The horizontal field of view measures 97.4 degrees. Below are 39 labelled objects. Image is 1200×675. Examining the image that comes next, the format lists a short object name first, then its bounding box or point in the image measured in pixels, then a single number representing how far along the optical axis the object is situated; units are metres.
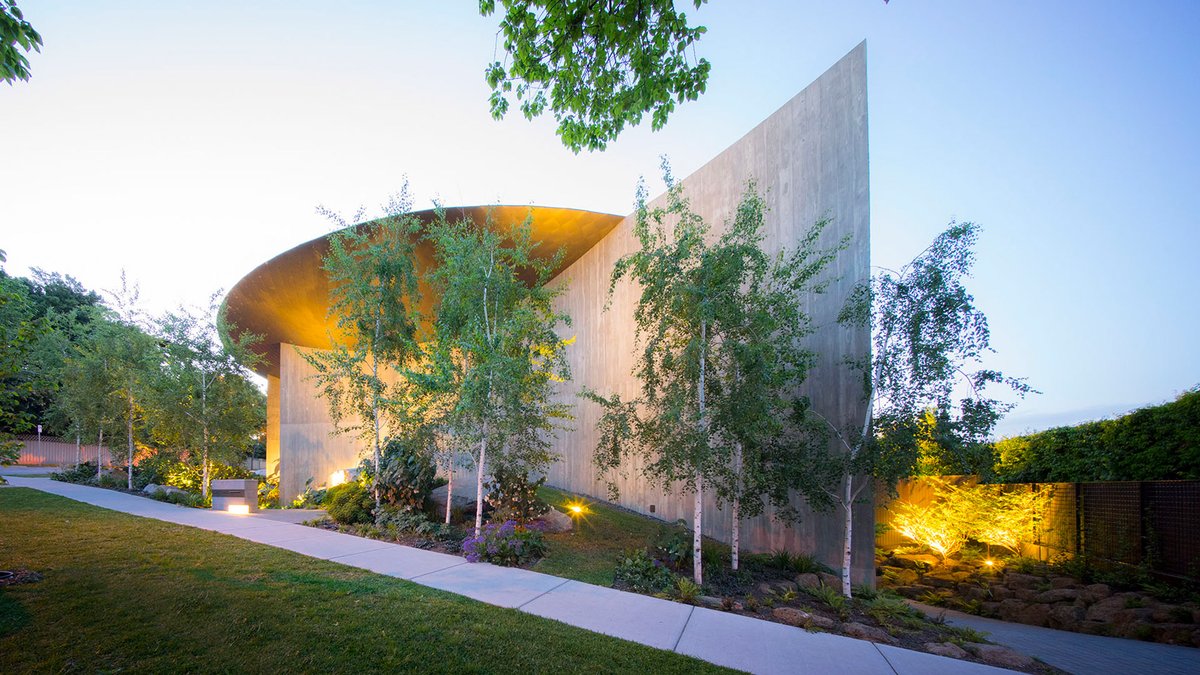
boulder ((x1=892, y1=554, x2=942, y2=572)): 12.41
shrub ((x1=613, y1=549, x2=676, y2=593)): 7.00
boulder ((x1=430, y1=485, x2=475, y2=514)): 10.80
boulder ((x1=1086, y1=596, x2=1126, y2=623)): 7.82
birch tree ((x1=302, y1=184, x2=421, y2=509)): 10.96
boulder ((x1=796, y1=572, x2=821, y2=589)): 7.84
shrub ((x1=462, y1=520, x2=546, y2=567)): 7.73
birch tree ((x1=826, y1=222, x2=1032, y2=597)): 7.09
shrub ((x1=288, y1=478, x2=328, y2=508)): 16.18
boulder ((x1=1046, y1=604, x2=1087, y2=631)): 8.01
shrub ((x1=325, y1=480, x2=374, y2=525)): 10.29
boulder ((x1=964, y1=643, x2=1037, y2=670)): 5.23
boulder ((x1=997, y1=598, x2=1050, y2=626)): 8.48
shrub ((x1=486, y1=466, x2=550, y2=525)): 9.86
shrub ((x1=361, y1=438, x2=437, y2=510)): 10.34
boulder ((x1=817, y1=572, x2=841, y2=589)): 7.92
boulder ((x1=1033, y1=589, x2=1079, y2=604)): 8.88
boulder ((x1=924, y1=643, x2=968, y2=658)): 5.32
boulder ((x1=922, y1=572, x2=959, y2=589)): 10.96
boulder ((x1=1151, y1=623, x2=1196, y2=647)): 6.89
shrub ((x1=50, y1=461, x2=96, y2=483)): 18.14
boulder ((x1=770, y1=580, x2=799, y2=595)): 7.38
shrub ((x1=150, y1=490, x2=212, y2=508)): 12.95
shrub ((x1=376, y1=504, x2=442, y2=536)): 9.24
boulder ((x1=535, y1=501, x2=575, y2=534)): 10.41
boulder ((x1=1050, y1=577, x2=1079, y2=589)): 9.45
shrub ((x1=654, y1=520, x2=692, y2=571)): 8.18
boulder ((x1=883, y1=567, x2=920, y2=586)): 11.35
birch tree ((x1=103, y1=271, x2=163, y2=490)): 15.23
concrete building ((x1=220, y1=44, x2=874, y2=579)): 8.81
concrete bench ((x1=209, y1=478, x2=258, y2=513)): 12.42
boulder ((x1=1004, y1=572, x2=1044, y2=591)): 9.88
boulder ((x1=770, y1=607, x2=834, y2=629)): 5.67
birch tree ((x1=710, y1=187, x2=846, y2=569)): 7.21
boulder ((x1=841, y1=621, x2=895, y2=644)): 5.61
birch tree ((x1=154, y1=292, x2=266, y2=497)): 13.67
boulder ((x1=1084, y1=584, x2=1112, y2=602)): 8.59
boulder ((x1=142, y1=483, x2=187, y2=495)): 13.84
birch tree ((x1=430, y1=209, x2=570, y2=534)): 8.54
